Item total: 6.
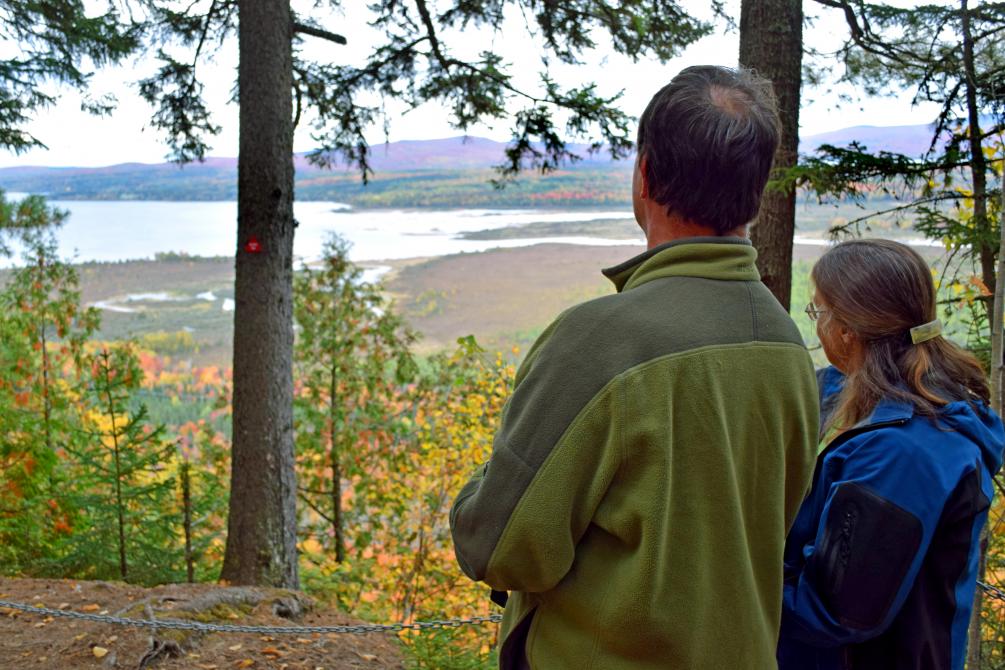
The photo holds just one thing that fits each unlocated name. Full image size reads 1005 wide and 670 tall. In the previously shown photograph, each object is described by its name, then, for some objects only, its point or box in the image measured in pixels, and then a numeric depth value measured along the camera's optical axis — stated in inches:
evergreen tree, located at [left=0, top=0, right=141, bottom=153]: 214.4
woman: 60.5
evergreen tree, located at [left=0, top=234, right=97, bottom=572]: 256.2
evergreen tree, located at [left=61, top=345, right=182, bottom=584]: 212.1
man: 48.0
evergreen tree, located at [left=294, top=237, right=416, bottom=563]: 369.4
